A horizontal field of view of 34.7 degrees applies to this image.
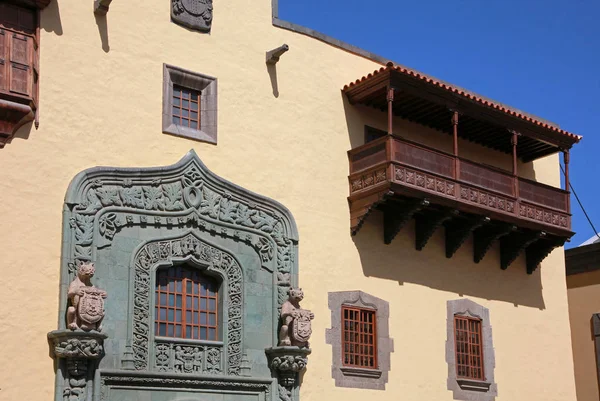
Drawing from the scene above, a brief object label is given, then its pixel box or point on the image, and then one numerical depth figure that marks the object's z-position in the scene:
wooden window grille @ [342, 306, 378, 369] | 18.69
